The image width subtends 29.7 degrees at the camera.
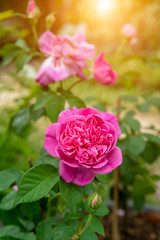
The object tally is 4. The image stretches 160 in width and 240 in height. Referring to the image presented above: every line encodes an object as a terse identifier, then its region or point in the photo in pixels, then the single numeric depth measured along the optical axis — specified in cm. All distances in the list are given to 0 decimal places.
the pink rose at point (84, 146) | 36
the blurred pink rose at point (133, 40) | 84
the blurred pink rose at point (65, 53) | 56
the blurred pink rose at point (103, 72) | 57
